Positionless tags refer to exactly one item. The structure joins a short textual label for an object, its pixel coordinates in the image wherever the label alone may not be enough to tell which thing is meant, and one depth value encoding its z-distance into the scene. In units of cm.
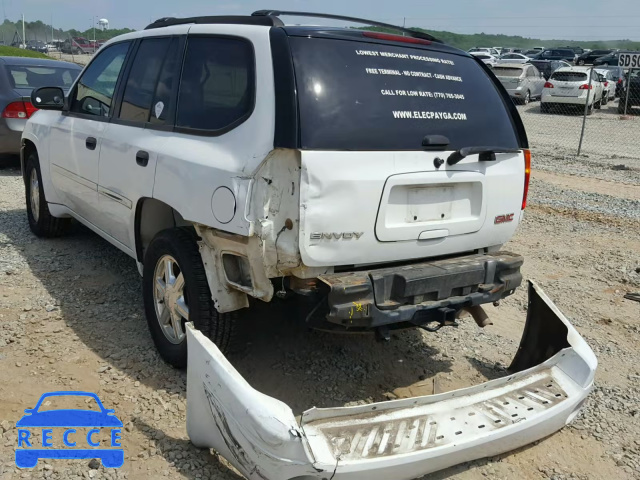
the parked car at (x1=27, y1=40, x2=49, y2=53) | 5748
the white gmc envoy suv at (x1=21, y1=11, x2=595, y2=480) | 289
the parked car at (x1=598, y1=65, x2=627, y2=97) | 2703
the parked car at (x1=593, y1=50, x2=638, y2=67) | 3644
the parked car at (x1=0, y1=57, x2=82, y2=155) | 954
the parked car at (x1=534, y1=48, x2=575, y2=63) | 4515
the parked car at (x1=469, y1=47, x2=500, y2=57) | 4656
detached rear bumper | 265
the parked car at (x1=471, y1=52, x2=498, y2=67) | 3547
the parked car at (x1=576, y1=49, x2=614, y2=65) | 3862
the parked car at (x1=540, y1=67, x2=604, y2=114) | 2159
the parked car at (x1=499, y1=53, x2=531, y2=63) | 3572
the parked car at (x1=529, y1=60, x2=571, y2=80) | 3384
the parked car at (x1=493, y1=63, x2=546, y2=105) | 2416
